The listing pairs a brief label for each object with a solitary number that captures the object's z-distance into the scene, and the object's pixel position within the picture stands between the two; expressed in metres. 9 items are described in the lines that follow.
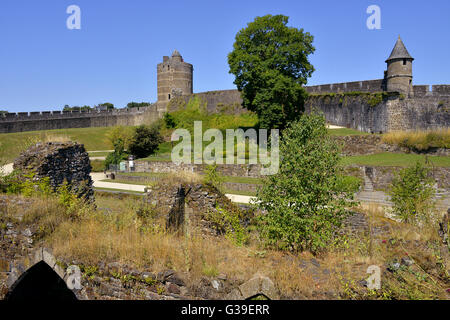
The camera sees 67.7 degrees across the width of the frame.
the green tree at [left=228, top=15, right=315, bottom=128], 27.03
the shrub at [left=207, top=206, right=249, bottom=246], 8.40
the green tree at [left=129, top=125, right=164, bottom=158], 34.25
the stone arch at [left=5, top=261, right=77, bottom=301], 7.00
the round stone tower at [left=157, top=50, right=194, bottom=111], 51.09
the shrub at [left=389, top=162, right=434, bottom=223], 10.62
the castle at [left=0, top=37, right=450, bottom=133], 26.94
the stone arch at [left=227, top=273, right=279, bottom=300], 5.12
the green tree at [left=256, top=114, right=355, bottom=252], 6.82
